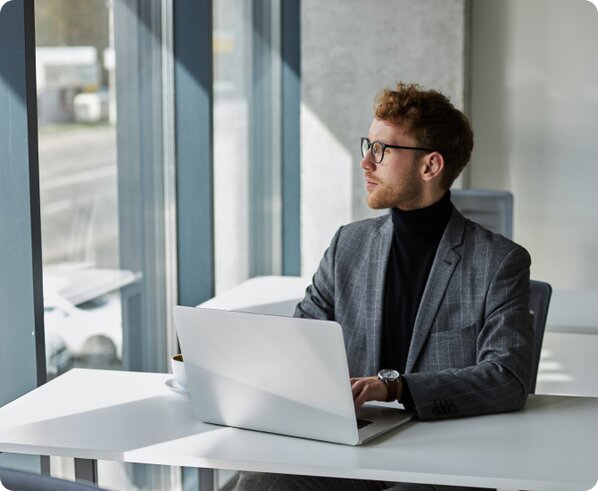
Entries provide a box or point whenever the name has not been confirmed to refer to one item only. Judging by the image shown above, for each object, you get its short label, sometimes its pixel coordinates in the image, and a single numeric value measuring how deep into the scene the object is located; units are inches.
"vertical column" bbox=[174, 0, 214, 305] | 156.2
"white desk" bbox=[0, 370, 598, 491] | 71.9
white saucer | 91.6
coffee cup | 91.6
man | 86.0
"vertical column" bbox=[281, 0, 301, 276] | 215.6
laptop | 76.5
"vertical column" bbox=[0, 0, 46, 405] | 100.4
